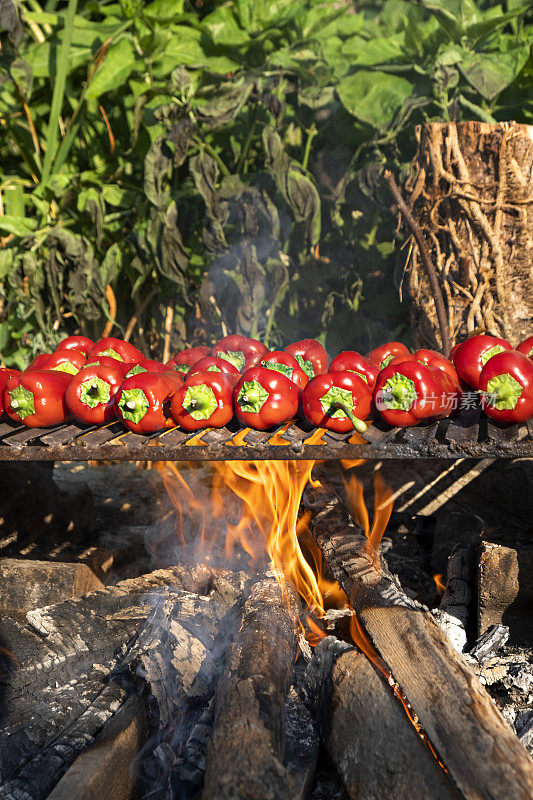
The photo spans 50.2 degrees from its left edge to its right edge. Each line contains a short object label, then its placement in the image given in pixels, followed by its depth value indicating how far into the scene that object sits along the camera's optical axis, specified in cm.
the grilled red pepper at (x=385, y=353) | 258
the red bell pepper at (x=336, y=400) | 192
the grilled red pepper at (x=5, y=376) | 230
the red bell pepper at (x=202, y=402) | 201
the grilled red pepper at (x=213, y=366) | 233
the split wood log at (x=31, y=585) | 248
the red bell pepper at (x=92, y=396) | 212
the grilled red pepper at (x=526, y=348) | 220
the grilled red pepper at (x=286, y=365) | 233
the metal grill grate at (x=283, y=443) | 177
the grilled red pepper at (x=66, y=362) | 255
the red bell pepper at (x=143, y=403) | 203
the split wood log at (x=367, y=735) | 129
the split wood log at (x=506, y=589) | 225
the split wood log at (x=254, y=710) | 125
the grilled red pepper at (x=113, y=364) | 232
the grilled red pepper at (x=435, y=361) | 212
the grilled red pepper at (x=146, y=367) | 235
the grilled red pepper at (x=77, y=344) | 288
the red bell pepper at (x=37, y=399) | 213
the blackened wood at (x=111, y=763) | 135
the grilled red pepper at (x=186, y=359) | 267
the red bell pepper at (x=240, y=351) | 265
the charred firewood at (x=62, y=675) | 160
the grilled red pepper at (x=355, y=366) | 230
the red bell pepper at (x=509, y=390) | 181
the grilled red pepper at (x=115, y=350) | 264
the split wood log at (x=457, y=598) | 232
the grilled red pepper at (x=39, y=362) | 260
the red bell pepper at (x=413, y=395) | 189
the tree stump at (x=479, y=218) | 289
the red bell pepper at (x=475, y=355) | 210
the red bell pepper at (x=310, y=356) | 267
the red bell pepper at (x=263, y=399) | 199
